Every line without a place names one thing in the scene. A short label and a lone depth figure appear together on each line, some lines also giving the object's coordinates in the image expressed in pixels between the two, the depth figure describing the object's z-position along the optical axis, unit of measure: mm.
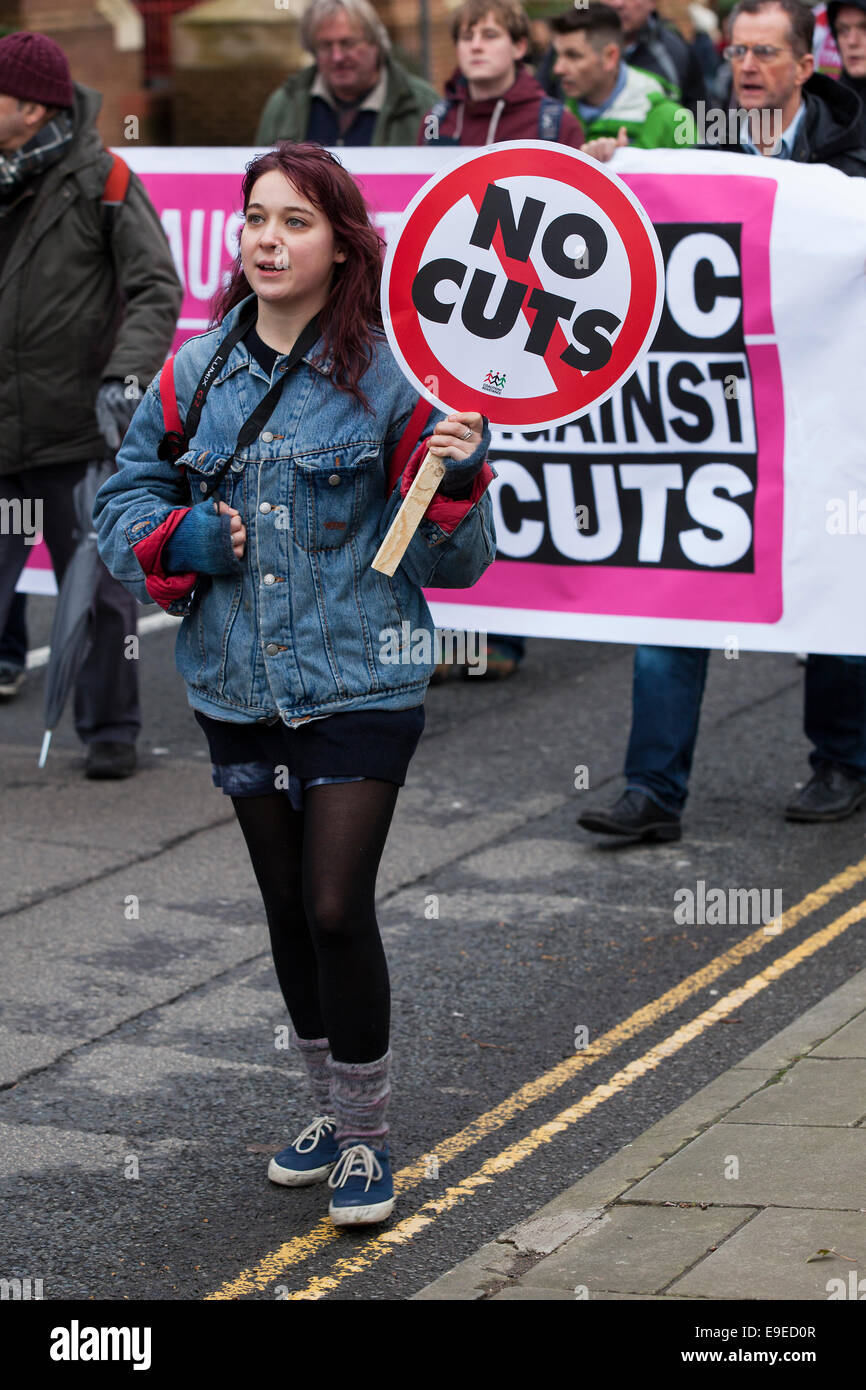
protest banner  5984
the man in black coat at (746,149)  6301
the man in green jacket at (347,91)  8625
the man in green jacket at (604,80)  8094
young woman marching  3809
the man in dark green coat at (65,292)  6605
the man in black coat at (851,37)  7270
